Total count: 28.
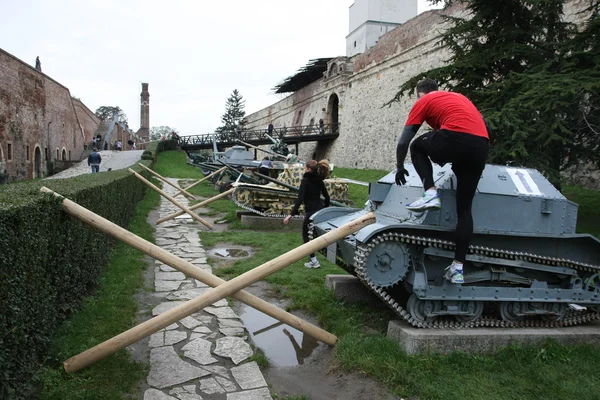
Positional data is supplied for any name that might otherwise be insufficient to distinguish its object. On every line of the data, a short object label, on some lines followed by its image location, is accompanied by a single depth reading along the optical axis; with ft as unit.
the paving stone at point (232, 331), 14.73
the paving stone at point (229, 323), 15.40
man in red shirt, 12.05
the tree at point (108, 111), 314.55
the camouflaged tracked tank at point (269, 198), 36.17
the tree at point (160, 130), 366.22
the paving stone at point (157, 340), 13.60
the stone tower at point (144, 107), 192.34
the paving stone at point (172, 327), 14.79
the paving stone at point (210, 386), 11.11
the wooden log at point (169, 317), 10.81
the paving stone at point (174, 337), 13.80
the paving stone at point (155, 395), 10.56
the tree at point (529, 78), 23.54
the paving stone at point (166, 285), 19.06
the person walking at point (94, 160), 69.80
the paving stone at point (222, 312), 16.31
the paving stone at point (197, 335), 14.25
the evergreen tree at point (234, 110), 223.71
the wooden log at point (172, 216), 34.53
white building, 131.64
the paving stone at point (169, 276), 20.61
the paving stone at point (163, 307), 16.28
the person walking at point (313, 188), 22.77
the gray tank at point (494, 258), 13.37
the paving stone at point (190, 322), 15.11
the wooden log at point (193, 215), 33.45
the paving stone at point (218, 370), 11.97
